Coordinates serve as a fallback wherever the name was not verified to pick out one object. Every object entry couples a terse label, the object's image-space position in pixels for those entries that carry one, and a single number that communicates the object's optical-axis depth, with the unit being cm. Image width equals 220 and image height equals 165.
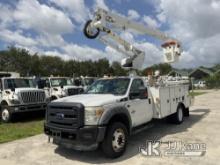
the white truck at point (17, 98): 775
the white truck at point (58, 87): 992
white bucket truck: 379
